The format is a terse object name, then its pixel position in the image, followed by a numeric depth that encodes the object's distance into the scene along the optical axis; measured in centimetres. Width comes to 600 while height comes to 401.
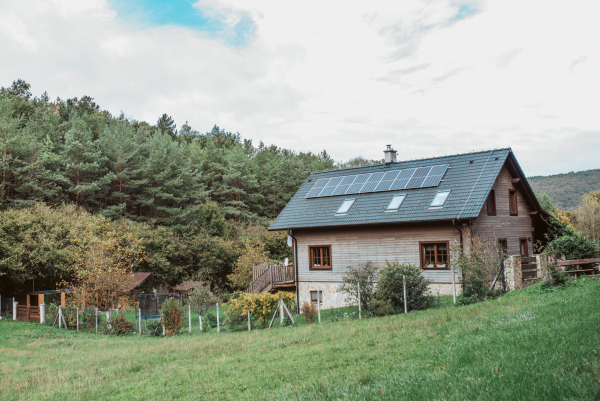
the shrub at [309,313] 1681
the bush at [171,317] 1820
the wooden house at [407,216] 2011
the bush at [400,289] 1568
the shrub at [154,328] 1856
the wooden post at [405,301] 1504
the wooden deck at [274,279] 2444
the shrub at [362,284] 1666
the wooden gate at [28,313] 2430
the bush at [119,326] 1961
